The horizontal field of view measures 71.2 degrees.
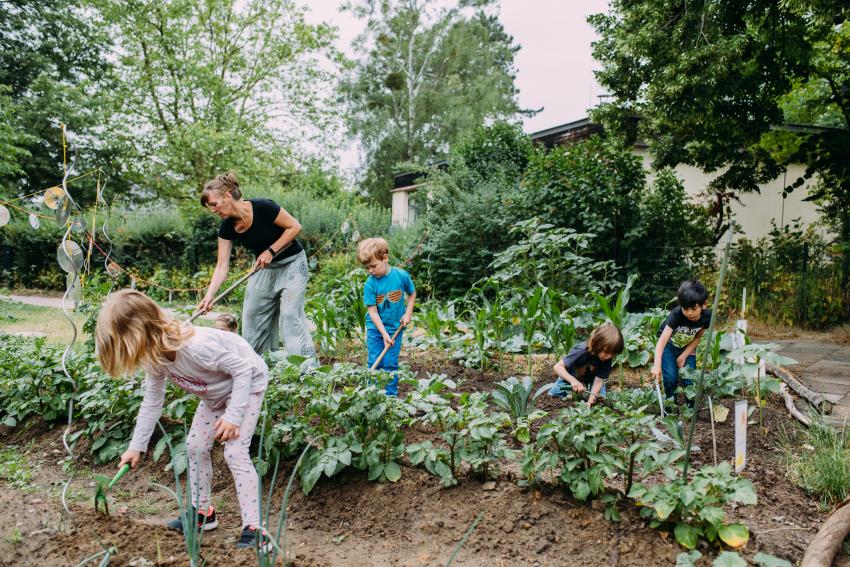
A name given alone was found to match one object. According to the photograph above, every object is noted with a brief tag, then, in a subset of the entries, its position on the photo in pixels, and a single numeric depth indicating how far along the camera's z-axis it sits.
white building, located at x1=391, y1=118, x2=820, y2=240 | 13.05
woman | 3.82
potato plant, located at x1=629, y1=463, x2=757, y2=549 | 1.96
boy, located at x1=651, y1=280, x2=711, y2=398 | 3.42
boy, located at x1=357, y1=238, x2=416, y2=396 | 3.91
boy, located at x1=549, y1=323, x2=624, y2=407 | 3.49
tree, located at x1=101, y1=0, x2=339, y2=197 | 19.41
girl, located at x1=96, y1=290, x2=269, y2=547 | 2.06
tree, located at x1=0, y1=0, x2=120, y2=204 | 18.36
